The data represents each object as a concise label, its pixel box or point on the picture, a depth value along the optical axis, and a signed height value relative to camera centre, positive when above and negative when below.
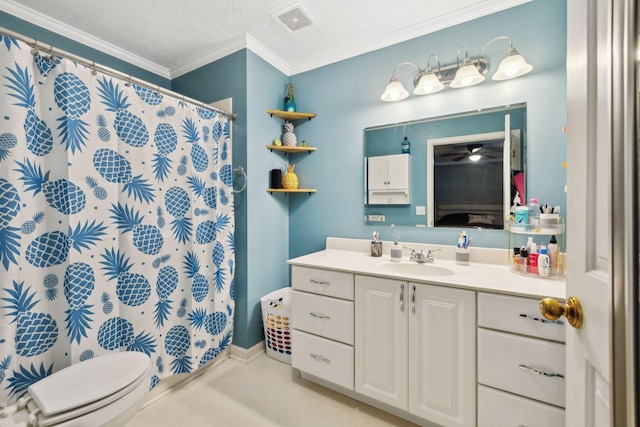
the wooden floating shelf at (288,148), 2.23 +0.52
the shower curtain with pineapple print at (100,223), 1.17 -0.07
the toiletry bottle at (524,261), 1.39 -0.27
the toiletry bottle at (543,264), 1.32 -0.27
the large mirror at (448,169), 1.63 +0.27
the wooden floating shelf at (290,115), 2.22 +0.81
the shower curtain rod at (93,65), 1.16 +0.75
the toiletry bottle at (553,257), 1.34 -0.24
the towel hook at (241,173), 2.08 +0.29
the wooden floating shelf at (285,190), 2.21 +0.16
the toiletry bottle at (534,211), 1.49 -0.01
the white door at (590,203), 0.48 +0.01
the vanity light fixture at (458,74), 1.52 +0.84
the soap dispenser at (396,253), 1.81 -0.30
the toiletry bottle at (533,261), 1.36 -0.27
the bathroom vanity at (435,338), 1.12 -0.64
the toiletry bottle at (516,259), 1.43 -0.27
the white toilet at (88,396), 1.00 -0.74
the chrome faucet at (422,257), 1.75 -0.32
